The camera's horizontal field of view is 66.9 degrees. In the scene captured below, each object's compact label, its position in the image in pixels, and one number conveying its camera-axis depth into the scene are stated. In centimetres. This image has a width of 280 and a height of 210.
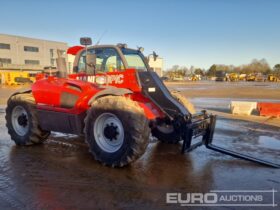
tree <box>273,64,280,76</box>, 7249
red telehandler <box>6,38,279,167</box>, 378
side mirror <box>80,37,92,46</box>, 443
